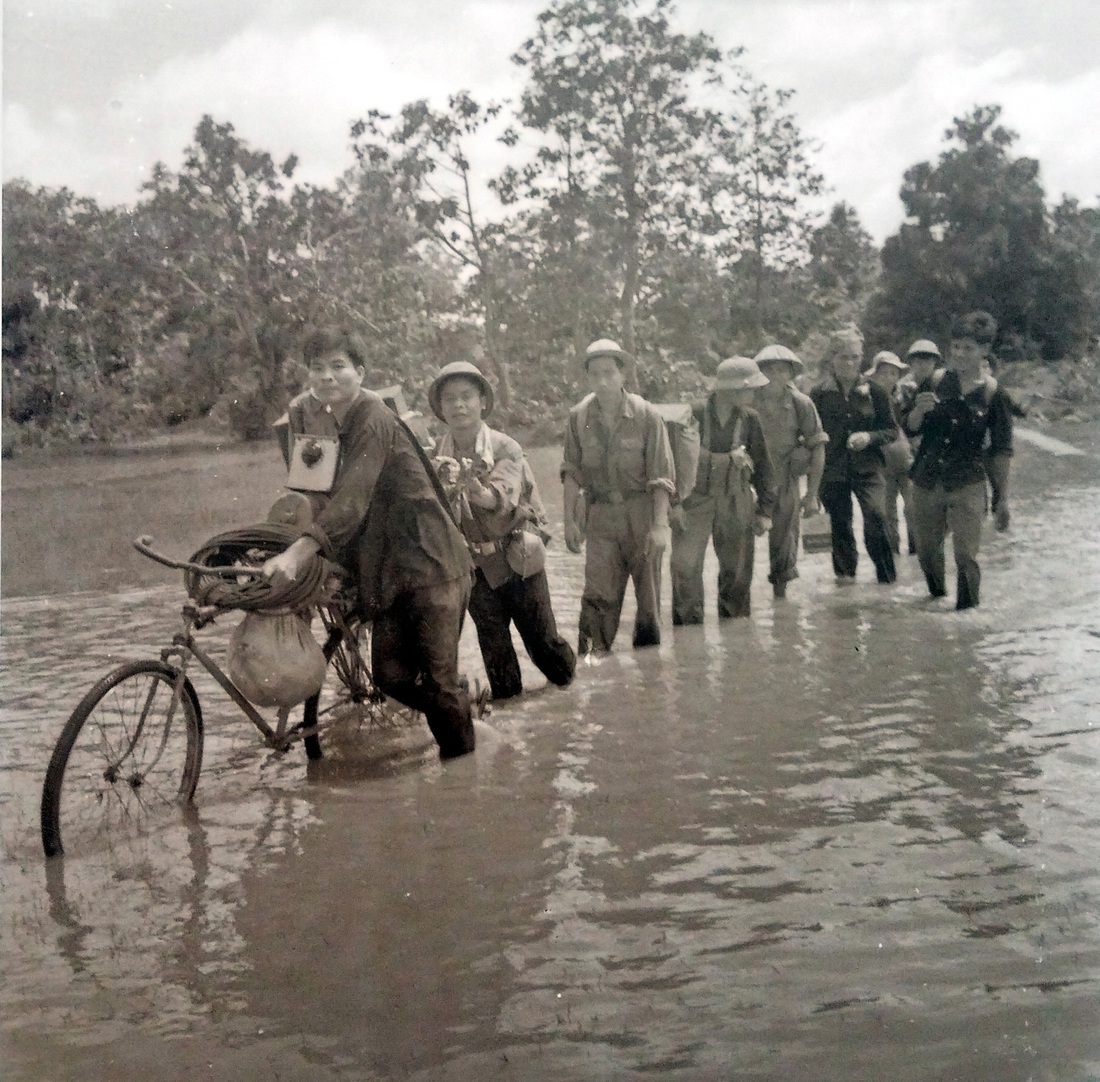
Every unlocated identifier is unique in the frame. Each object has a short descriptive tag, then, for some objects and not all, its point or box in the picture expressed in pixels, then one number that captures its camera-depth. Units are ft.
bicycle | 12.56
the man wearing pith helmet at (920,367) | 18.32
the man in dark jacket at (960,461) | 19.15
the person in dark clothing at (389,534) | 14.49
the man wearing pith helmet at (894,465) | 24.94
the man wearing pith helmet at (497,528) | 17.31
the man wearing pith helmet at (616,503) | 20.51
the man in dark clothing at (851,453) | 26.81
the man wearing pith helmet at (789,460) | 25.52
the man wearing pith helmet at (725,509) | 23.73
